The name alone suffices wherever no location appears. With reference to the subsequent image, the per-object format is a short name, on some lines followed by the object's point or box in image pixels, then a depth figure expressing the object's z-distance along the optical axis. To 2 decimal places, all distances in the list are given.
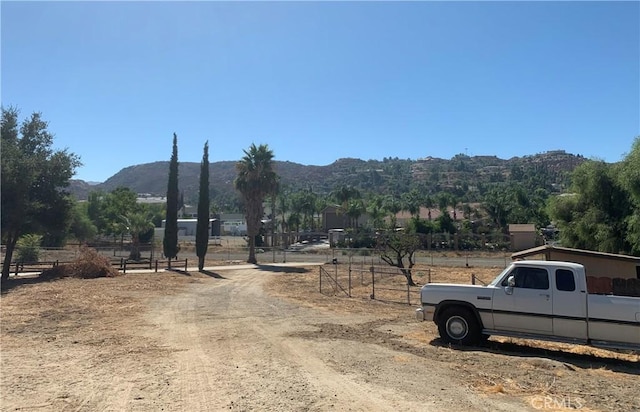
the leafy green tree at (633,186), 20.77
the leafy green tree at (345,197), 104.50
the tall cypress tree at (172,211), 41.00
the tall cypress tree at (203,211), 39.81
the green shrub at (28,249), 35.59
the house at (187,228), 97.76
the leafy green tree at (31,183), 25.59
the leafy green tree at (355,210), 94.31
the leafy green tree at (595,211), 26.67
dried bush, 28.55
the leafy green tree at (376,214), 91.33
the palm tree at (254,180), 49.44
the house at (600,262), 15.74
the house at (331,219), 116.21
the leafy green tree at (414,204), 103.39
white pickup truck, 9.72
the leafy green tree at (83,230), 66.19
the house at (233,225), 123.55
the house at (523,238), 67.38
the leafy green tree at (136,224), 51.56
